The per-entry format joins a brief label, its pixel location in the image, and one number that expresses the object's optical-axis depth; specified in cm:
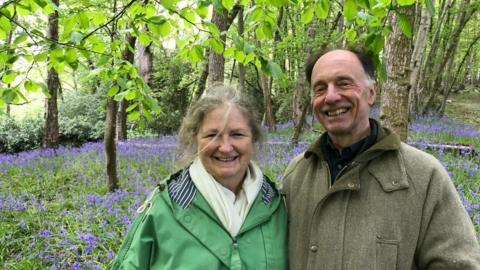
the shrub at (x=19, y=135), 1426
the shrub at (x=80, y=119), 1574
